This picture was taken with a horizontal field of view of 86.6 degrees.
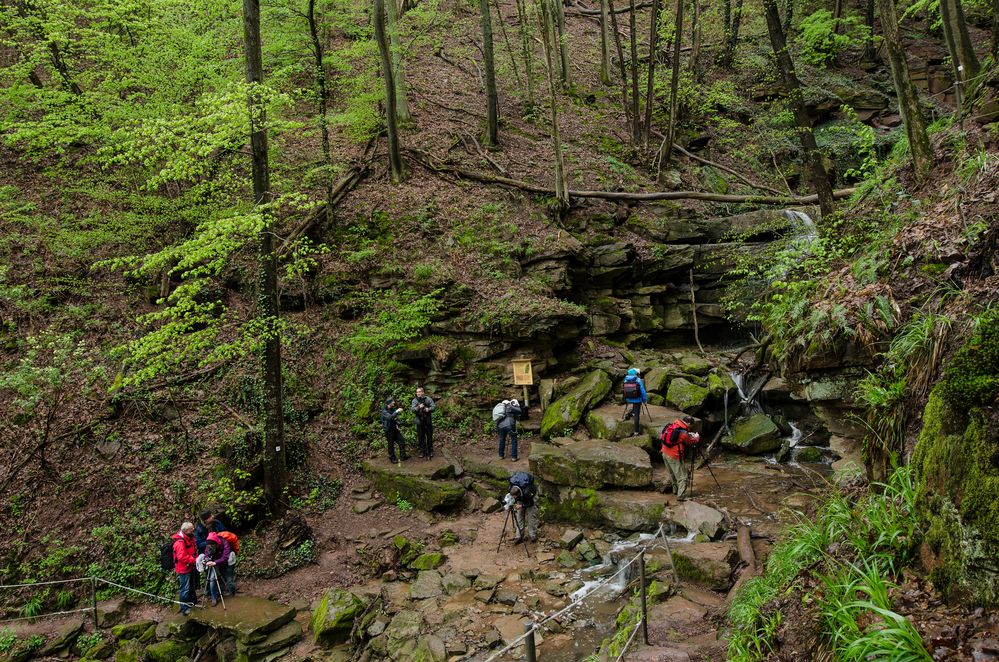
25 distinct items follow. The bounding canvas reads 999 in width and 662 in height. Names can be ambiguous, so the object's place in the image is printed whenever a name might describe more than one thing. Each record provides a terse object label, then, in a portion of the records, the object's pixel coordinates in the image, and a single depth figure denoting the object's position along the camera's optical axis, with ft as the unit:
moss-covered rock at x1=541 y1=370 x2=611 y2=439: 44.27
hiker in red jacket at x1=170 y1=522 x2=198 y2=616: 30.04
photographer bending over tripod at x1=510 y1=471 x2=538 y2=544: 33.45
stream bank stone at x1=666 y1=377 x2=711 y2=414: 44.78
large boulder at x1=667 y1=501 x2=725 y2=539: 30.22
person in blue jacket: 40.09
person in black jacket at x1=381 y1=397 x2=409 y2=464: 41.39
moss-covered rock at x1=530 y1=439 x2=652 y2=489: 36.04
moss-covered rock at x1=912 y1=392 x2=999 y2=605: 9.86
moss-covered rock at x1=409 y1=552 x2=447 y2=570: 32.76
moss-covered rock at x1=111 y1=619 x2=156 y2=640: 29.48
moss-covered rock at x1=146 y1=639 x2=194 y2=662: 27.94
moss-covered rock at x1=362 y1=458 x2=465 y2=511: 38.99
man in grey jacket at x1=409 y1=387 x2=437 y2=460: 41.78
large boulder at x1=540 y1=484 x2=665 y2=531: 33.27
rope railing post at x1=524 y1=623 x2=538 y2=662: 13.10
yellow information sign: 46.21
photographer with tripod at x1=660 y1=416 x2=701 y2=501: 34.04
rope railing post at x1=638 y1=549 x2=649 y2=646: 19.60
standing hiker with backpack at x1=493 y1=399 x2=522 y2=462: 41.19
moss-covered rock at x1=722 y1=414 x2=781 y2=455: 42.70
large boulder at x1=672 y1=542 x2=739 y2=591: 25.26
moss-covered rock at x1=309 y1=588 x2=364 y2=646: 27.50
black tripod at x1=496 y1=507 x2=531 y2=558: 33.92
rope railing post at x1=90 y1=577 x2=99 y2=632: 30.25
